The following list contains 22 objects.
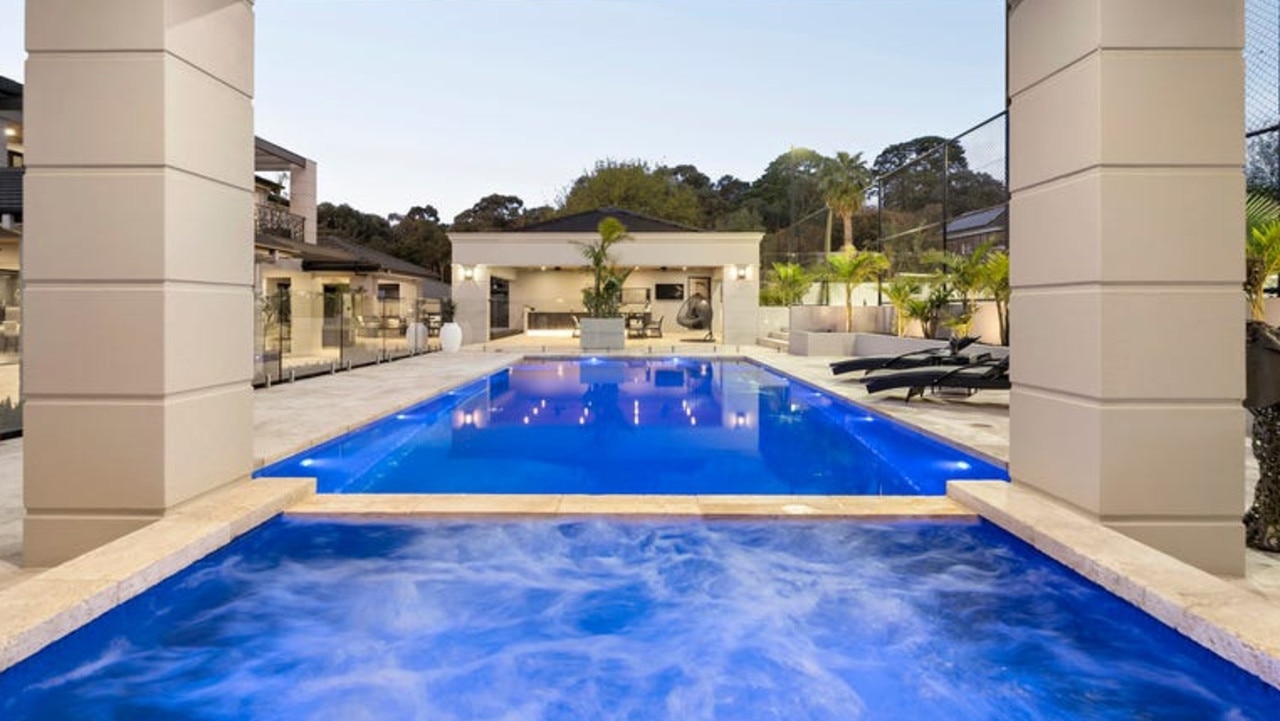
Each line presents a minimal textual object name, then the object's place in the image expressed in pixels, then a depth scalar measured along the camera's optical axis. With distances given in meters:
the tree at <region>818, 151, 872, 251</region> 38.75
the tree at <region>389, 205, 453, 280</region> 46.44
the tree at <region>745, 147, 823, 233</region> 45.72
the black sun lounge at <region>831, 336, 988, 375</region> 9.67
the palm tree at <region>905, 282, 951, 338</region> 13.12
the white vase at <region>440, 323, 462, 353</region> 18.19
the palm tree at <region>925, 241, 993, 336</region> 11.66
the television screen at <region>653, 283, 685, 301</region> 27.12
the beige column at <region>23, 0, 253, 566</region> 3.47
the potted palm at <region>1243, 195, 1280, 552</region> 3.49
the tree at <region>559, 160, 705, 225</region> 42.47
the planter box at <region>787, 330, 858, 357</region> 17.00
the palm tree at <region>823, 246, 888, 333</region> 16.25
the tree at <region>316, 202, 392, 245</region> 46.88
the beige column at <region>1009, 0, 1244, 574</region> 3.42
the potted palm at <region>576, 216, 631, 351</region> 18.62
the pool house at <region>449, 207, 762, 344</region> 21.64
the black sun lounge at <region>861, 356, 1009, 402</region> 8.35
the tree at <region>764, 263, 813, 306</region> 21.50
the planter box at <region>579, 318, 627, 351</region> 18.61
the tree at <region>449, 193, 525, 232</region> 52.03
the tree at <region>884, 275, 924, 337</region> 14.09
